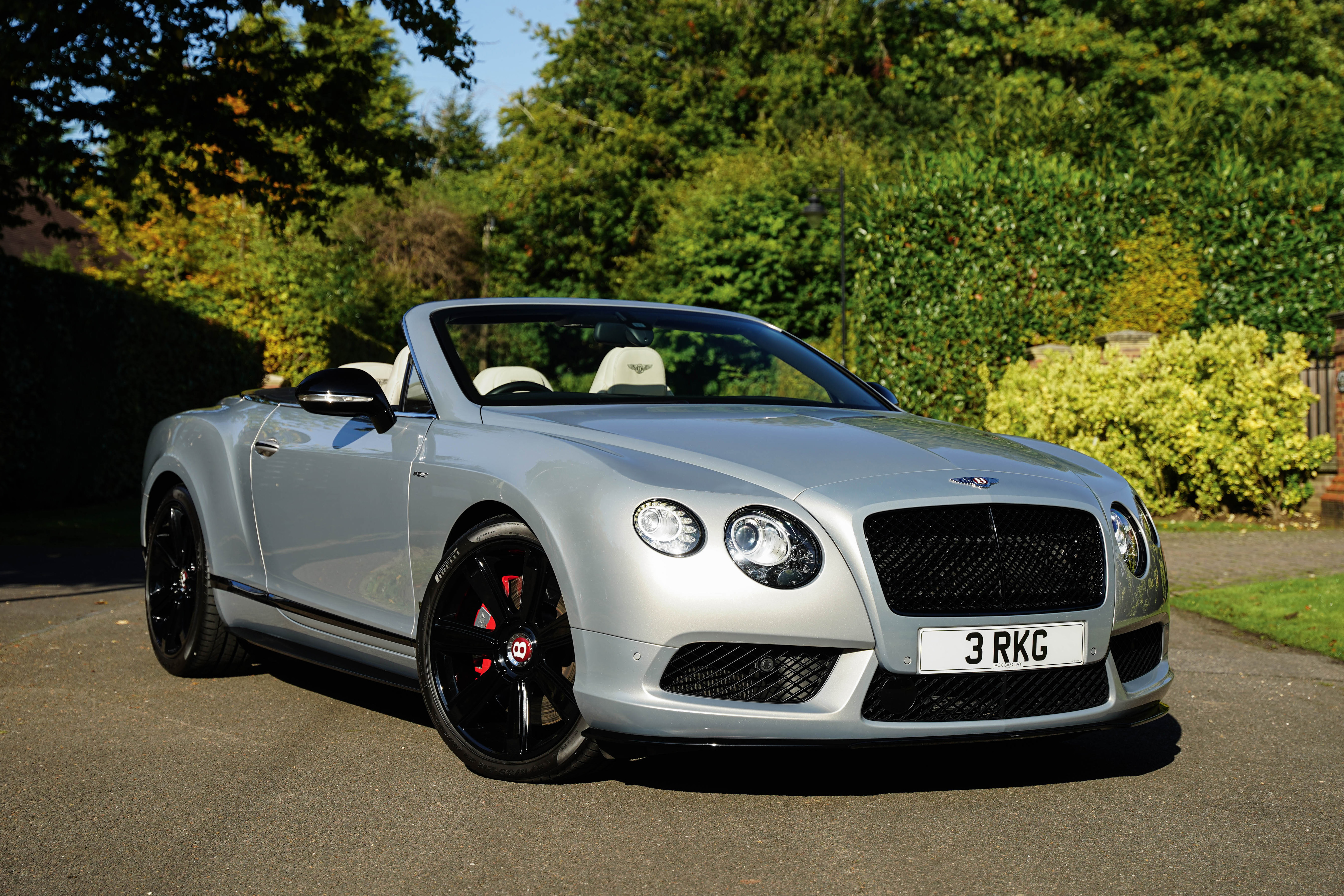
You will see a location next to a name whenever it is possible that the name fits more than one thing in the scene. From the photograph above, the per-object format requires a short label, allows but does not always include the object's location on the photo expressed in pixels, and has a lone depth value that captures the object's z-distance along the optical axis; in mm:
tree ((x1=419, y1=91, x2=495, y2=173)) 58031
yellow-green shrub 13383
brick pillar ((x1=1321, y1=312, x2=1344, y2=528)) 13328
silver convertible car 3662
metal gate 14250
